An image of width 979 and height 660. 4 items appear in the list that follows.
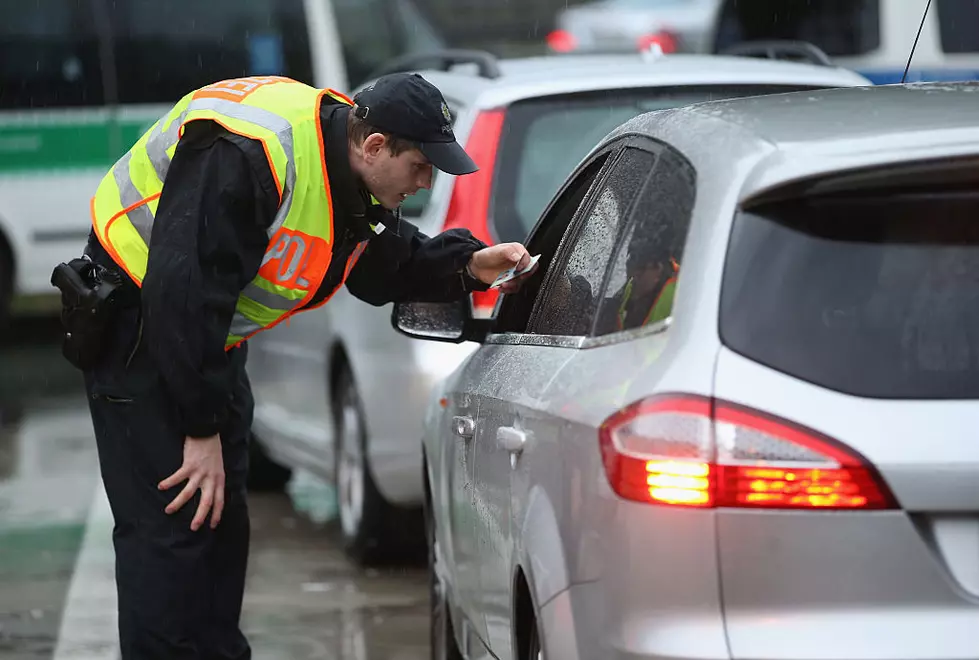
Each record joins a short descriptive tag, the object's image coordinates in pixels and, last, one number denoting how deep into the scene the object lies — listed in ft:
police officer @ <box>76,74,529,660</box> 27.48
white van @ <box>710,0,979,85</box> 83.15
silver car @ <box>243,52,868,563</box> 40.01
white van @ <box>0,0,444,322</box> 96.99
